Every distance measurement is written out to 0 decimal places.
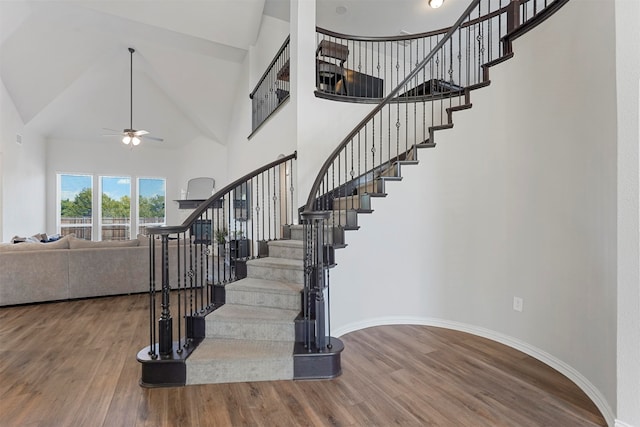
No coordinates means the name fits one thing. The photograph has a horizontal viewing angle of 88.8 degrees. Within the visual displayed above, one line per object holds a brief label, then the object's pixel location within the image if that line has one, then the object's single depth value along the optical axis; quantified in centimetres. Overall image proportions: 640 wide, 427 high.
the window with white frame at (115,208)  962
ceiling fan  644
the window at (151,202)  1002
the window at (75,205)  902
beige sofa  428
